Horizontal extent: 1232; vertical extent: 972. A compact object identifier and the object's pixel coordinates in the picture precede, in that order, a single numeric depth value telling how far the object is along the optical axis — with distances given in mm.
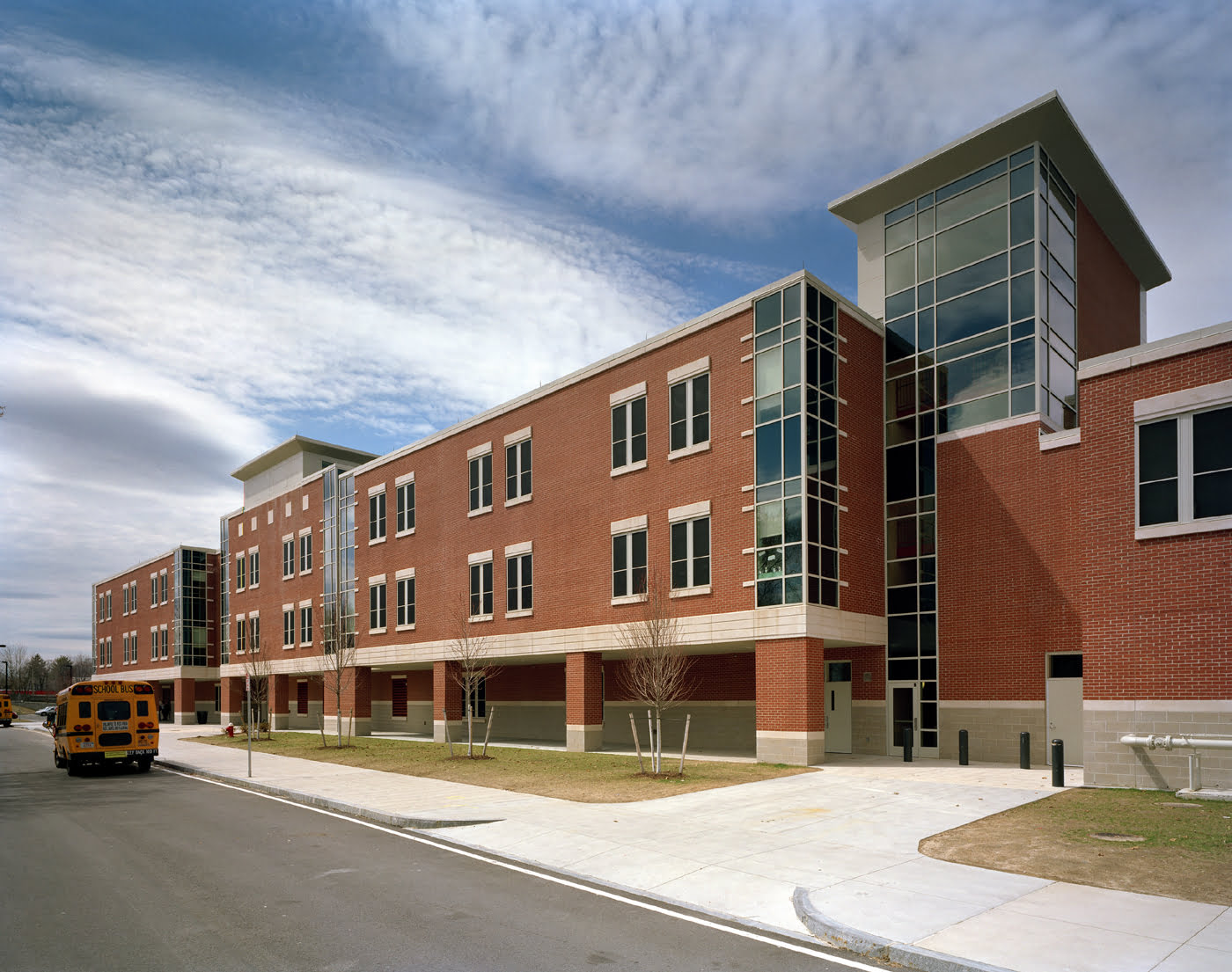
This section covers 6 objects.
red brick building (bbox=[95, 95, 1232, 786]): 18266
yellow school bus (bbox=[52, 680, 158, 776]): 28594
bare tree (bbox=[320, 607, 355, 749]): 46219
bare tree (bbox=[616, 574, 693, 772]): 23188
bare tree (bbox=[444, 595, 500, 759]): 35094
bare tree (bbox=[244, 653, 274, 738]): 52375
